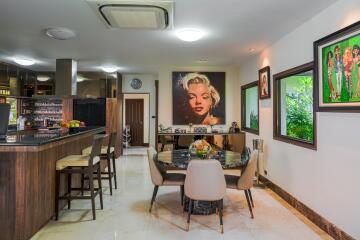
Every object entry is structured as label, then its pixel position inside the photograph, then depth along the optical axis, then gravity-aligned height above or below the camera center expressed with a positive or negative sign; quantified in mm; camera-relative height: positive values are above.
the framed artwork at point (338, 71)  2475 +529
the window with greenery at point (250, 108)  5586 +317
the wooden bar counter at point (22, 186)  2613 -650
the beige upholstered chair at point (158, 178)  3465 -763
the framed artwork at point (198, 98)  6648 +602
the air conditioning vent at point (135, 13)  2672 +1192
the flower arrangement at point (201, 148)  3438 -349
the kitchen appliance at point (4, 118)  3108 +52
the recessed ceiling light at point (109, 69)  6698 +1398
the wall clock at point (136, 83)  8406 +1248
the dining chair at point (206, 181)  2867 -655
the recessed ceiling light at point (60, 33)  3677 +1293
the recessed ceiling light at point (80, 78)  7252 +1219
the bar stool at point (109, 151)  4217 -496
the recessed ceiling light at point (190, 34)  3642 +1249
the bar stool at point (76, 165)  3221 -557
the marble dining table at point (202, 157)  3254 -509
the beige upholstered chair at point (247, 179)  3266 -729
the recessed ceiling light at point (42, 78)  7294 +1232
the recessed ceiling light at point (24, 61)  5638 +1333
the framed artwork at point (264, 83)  4699 +721
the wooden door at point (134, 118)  10289 +152
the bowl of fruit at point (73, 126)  4025 -64
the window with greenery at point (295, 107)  3527 +225
